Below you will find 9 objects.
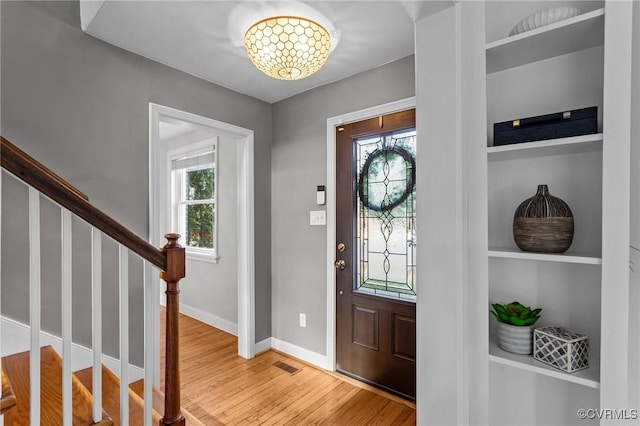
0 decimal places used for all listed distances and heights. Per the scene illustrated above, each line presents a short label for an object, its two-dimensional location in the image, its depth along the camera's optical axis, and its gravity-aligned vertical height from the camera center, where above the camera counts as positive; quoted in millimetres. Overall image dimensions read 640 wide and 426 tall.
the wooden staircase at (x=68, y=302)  1031 -355
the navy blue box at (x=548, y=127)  1118 +309
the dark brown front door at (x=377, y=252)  2232 -332
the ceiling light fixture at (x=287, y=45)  1683 +923
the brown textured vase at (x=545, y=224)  1172 -60
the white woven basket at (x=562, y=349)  1133 -523
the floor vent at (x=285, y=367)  2629 -1365
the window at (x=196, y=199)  3875 +129
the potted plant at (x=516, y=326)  1254 -478
